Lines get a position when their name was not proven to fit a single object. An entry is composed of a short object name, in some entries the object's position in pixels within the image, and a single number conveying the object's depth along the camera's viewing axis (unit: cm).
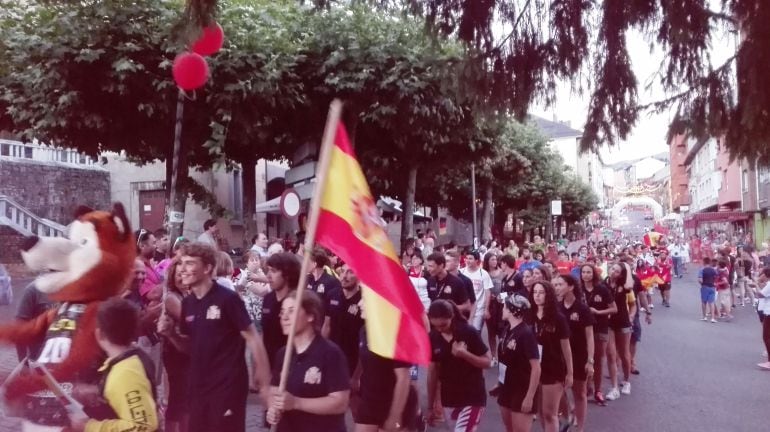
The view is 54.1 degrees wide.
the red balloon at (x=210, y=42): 692
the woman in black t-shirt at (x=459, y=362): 535
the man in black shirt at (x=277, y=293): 556
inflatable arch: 8625
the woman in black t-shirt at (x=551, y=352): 614
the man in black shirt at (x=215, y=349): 441
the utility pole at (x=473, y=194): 2723
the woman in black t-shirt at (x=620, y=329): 902
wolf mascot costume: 423
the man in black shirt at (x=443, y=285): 825
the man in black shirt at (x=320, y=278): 716
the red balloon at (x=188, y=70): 786
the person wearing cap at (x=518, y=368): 542
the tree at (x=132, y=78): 1252
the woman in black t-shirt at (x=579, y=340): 696
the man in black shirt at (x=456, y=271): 875
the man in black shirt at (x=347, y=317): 681
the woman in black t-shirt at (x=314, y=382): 384
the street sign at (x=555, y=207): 3947
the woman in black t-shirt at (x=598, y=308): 847
